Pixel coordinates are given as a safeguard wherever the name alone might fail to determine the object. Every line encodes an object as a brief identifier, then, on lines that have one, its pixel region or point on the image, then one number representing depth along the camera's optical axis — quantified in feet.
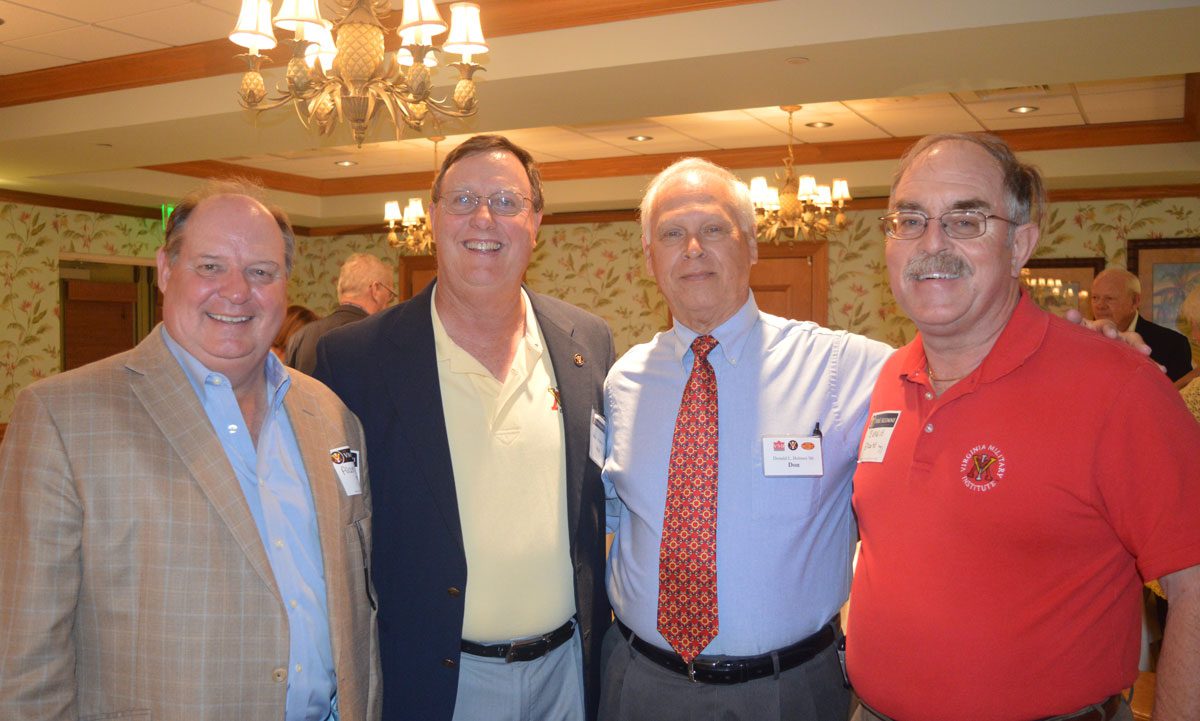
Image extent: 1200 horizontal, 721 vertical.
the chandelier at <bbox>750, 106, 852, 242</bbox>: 22.80
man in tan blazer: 5.20
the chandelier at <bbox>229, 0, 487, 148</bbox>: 12.10
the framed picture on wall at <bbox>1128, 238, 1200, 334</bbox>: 26.25
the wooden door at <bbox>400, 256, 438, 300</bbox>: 36.68
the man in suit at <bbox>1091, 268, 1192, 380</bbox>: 19.69
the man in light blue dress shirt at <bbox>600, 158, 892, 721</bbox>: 6.77
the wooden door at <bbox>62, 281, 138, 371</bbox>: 32.17
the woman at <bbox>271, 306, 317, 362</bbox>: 18.85
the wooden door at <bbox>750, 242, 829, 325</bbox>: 30.09
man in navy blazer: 6.95
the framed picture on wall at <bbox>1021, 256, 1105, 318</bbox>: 27.35
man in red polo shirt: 5.13
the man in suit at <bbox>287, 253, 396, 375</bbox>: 20.20
